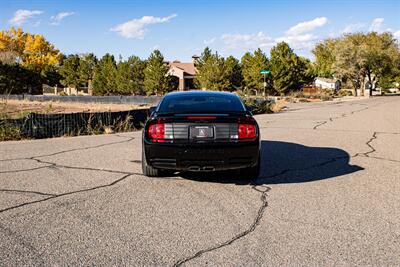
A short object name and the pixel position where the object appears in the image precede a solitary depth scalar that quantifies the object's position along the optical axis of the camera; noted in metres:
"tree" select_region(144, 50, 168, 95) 51.31
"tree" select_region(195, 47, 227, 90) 49.41
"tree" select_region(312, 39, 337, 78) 91.38
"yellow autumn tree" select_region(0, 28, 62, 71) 93.94
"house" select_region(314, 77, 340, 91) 92.27
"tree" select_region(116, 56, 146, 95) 56.25
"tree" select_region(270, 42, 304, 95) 49.28
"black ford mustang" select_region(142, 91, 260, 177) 5.34
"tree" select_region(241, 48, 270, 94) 49.53
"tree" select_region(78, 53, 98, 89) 67.50
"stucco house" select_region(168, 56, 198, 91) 69.25
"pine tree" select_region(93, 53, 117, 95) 59.41
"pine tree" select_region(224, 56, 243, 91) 53.80
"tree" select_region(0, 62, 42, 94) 60.57
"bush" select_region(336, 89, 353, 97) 65.59
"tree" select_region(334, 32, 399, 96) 64.19
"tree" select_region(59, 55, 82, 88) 68.81
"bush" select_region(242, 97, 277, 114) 23.24
